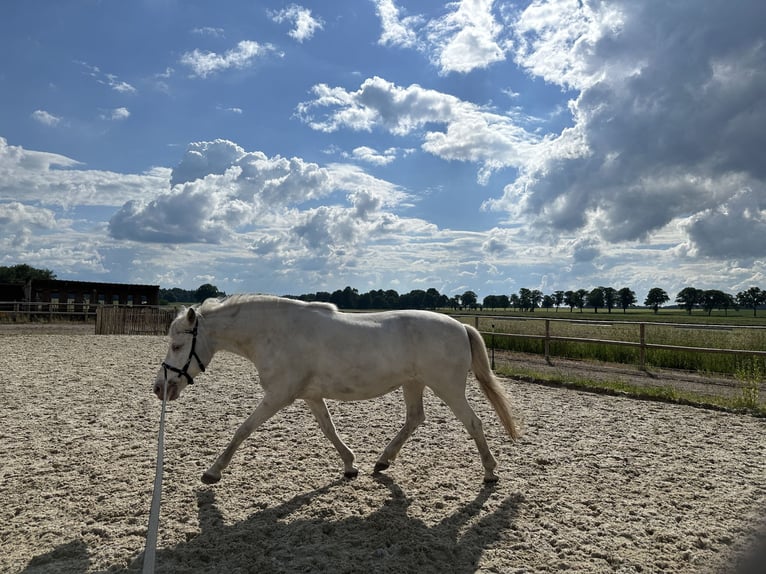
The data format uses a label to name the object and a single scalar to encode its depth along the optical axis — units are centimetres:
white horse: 434
